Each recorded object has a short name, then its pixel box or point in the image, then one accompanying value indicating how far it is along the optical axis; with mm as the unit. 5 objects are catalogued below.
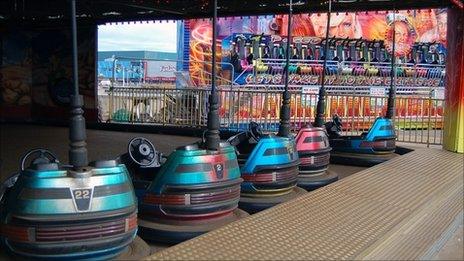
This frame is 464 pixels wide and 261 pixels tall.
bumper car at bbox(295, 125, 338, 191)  5934
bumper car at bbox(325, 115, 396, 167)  7848
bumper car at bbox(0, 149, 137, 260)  2969
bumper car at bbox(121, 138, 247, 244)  3953
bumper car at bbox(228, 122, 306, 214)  5012
